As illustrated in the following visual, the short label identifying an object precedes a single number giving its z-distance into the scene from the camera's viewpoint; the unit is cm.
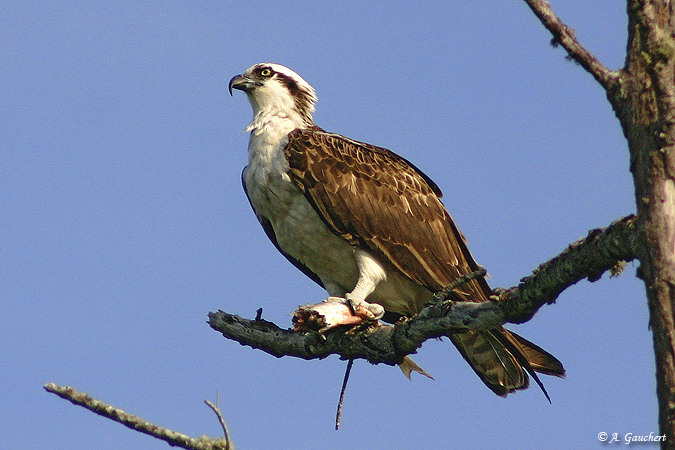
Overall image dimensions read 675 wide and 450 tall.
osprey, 1603
